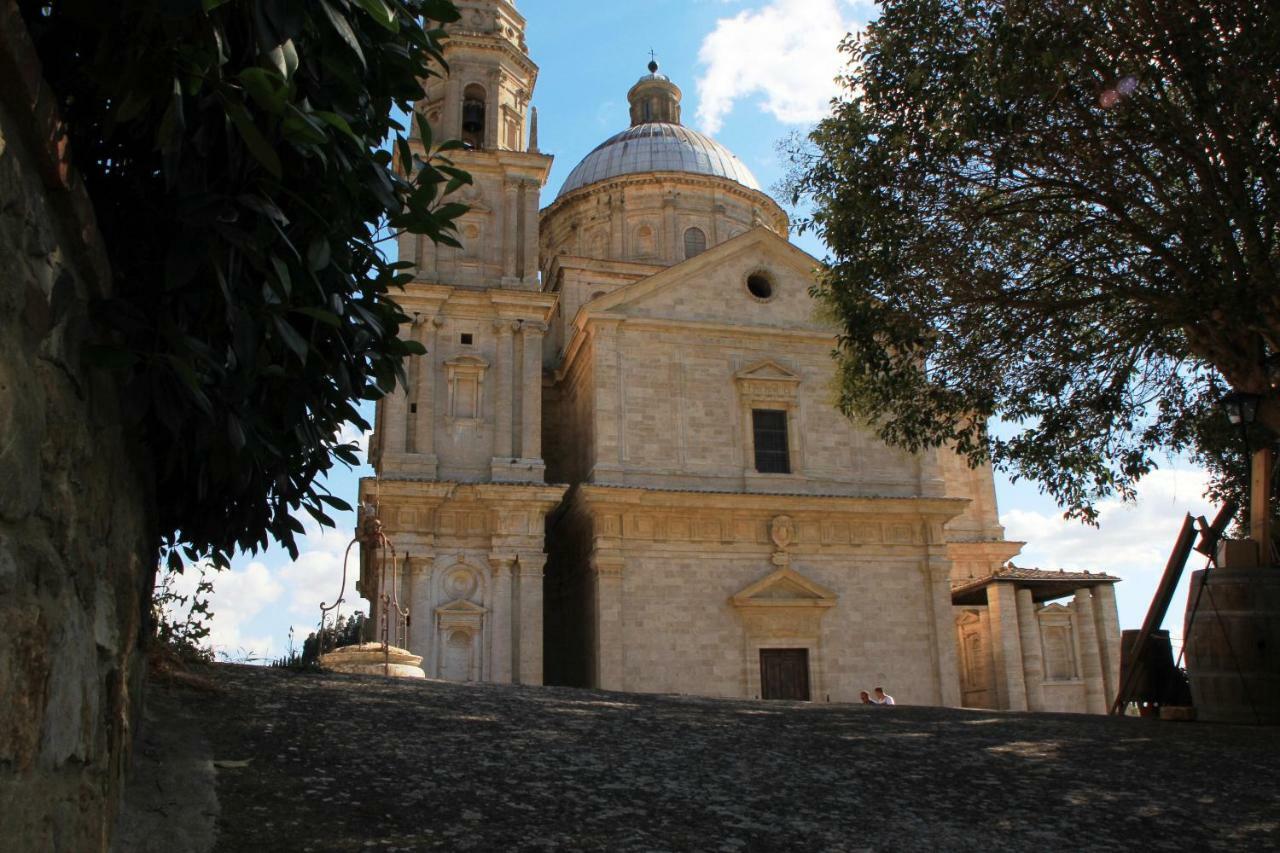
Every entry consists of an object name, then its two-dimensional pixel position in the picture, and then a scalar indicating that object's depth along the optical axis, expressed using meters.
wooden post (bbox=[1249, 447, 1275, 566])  10.03
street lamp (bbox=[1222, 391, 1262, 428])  10.06
